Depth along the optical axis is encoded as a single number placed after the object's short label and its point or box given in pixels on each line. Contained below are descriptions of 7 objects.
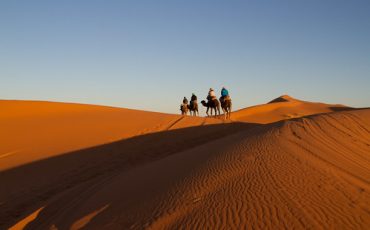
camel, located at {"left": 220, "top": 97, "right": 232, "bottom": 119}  28.66
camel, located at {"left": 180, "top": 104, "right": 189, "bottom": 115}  37.19
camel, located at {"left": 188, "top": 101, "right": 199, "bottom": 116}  35.06
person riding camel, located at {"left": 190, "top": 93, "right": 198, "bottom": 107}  35.12
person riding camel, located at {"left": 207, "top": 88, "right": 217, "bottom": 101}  31.24
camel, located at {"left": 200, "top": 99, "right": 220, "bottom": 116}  30.91
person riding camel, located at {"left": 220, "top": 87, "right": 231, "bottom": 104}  28.81
